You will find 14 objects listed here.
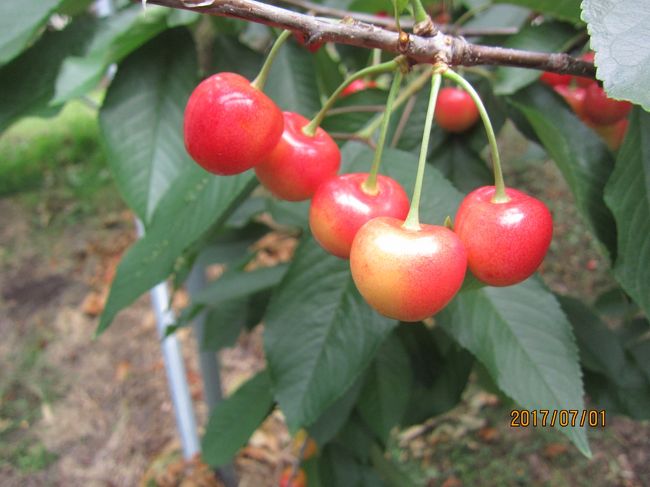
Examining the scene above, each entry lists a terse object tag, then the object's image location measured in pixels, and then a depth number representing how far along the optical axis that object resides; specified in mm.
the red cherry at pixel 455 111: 252
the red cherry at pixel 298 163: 162
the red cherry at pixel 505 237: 141
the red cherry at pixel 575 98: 241
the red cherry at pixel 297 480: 416
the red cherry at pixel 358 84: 286
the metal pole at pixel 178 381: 422
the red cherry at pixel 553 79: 241
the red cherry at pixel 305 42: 141
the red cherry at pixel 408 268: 132
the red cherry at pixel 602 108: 216
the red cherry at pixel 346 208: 150
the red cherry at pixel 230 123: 150
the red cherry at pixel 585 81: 241
